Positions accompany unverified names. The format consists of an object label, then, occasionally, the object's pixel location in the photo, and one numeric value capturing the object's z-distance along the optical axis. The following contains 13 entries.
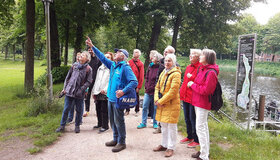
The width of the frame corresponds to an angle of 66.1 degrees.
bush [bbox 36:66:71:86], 13.70
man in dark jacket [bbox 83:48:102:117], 6.46
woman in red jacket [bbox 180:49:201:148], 4.36
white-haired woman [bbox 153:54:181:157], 3.92
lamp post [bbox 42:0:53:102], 6.82
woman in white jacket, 5.32
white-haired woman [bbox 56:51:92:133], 5.24
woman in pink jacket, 3.65
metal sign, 5.31
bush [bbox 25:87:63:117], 6.68
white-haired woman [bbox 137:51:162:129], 5.64
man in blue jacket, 4.08
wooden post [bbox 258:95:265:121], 10.70
